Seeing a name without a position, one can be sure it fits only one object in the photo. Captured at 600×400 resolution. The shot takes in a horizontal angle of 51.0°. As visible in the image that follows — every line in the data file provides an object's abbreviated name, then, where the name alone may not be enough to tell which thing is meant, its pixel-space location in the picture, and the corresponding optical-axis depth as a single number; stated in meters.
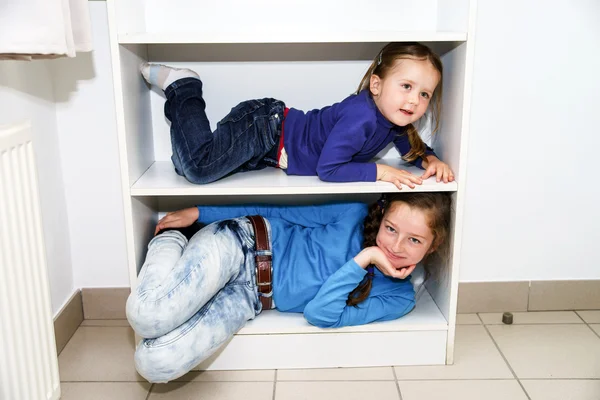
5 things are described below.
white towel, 1.05
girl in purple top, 1.47
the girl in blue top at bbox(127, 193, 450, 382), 1.40
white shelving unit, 1.43
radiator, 1.08
